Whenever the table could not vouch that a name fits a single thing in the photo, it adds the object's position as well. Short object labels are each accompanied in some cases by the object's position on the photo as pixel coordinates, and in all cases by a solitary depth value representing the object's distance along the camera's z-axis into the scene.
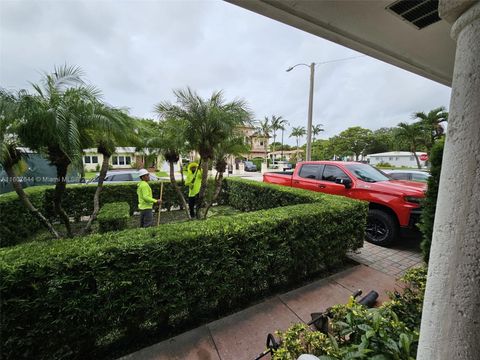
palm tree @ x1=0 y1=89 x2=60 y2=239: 3.20
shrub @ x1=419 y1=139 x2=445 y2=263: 2.99
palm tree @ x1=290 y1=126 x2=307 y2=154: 58.09
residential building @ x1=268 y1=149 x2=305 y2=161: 51.52
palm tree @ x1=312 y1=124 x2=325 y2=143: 59.00
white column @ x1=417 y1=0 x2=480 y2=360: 0.88
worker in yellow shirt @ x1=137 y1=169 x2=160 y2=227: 5.38
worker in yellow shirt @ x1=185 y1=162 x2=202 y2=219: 7.06
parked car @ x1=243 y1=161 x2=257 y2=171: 35.56
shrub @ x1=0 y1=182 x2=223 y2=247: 5.29
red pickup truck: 4.55
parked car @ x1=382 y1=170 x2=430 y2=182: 8.30
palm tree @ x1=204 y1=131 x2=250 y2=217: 5.99
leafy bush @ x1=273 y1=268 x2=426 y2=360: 1.51
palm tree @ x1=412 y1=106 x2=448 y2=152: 17.12
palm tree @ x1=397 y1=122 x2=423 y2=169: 18.97
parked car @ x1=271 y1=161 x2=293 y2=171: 40.04
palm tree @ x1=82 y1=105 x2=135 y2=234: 4.04
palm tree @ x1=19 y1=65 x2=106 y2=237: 3.39
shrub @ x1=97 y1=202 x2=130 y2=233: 4.95
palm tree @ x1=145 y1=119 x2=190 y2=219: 5.17
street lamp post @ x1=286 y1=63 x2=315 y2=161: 9.93
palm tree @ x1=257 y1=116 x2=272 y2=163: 47.16
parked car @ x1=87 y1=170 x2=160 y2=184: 9.28
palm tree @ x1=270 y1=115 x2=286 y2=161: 47.62
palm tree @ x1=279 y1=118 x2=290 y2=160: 47.74
